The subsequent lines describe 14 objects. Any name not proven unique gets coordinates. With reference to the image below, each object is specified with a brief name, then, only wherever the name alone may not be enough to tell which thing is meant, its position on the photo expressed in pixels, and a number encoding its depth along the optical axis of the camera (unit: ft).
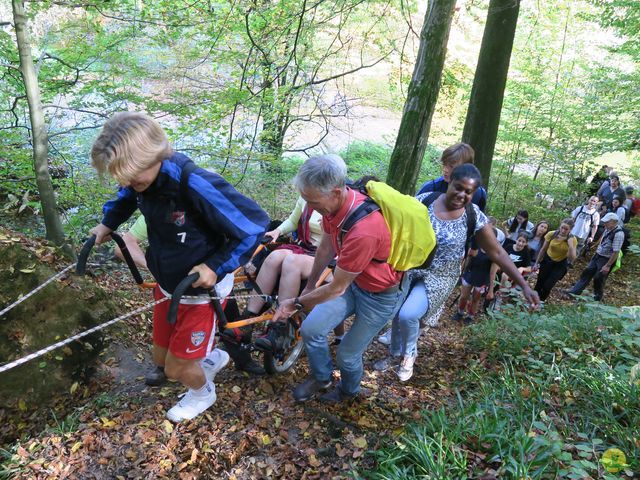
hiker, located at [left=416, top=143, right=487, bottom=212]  14.29
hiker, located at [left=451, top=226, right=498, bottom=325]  22.25
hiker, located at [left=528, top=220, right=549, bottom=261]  28.66
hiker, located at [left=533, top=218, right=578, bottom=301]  25.77
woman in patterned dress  12.01
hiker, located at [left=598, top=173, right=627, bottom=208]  36.74
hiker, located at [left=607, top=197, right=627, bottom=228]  34.45
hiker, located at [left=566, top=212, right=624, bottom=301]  27.53
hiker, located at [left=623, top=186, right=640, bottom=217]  39.88
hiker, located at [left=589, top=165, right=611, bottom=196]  44.78
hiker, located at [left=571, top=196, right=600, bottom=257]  31.24
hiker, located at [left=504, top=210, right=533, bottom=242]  28.45
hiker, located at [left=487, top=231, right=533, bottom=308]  24.67
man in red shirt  8.70
